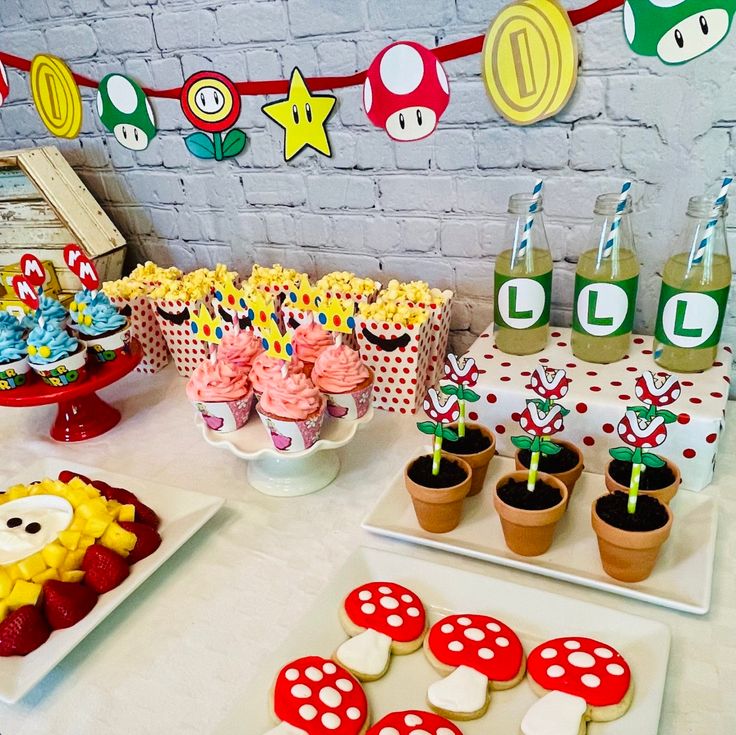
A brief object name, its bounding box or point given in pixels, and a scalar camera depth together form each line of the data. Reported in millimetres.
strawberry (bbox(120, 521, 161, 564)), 920
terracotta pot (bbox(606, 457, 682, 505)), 885
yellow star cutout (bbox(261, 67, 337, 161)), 1338
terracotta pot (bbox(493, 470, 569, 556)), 861
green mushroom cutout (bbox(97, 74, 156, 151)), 1516
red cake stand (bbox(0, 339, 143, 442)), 1217
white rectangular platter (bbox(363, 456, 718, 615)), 844
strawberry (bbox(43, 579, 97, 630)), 813
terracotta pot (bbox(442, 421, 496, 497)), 996
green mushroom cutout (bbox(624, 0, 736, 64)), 999
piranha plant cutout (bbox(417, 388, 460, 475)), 931
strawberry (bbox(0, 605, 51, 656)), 780
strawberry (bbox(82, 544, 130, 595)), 866
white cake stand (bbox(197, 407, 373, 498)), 1069
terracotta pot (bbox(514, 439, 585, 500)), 956
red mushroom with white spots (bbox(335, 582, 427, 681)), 766
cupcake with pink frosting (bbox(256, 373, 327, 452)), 1002
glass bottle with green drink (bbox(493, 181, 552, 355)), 1145
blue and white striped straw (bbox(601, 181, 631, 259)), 1056
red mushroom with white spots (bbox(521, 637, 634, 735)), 679
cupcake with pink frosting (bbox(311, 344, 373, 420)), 1079
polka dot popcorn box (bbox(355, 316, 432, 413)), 1231
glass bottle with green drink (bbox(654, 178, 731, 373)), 1024
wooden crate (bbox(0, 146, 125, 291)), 1536
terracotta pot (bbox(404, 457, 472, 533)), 918
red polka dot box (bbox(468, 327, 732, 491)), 988
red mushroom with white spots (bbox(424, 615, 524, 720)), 716
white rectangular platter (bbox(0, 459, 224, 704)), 764
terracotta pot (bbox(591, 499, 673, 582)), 810
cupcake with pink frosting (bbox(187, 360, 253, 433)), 1064
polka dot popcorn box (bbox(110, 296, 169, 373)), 1455
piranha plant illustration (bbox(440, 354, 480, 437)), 980
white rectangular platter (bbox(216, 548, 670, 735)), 702
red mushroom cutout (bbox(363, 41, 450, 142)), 1212
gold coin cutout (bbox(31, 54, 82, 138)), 1576
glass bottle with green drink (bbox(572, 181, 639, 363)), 1084
